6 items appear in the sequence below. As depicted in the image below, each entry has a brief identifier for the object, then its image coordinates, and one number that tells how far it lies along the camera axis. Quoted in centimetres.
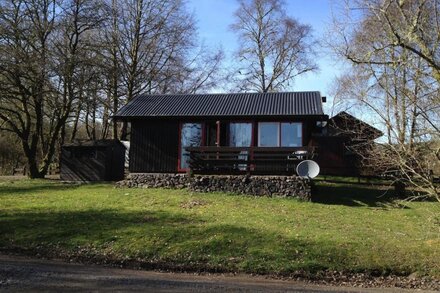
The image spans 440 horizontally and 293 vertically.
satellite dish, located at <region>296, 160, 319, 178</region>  1761
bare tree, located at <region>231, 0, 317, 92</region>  4403
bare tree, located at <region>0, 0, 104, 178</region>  2436
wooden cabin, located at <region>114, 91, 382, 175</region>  1928
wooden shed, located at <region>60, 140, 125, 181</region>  2584
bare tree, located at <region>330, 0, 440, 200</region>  986
